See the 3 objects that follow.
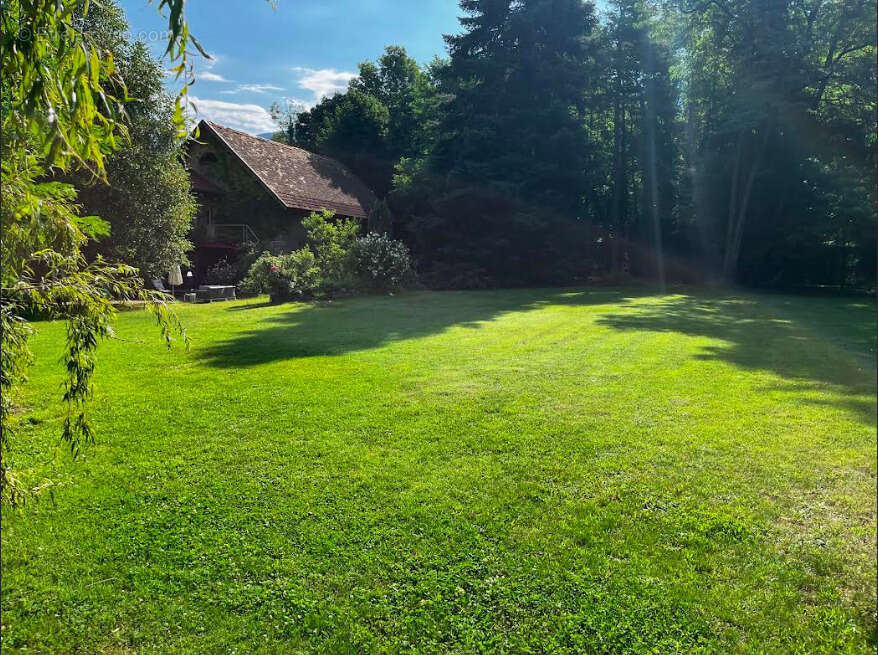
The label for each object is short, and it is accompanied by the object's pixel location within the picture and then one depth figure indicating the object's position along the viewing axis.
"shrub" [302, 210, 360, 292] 17.95
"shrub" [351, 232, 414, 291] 18.22
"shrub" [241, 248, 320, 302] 16.97
